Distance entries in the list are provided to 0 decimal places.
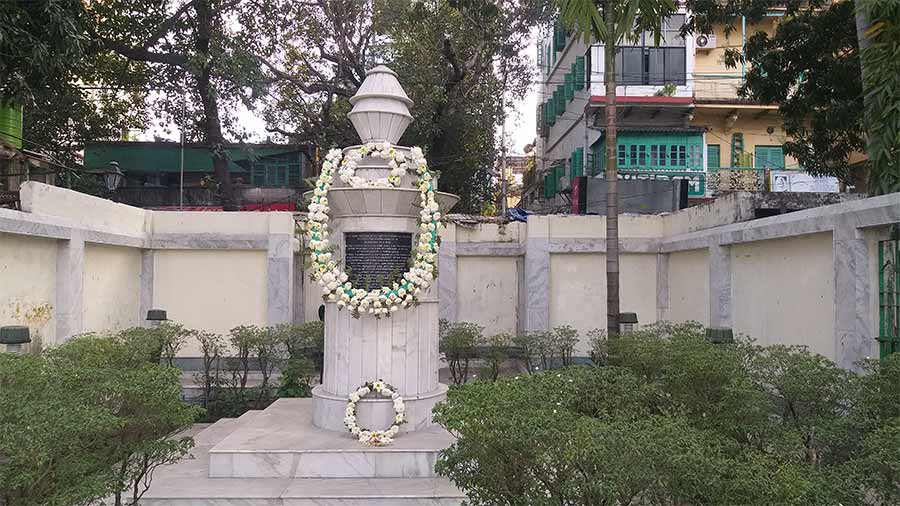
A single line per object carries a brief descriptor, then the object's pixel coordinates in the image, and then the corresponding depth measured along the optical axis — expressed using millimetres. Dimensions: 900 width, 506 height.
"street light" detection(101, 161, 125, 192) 13422
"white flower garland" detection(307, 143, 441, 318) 6688
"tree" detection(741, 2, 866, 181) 11078
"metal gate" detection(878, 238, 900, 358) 6324
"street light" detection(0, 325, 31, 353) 7426
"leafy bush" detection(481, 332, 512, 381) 10422
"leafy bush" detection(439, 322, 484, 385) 10320
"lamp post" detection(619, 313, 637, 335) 9977
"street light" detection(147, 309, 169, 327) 9945
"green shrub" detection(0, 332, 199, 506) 3508
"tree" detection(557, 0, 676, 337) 8664
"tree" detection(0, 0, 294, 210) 15430
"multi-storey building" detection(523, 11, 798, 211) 18312
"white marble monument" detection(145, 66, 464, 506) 6078
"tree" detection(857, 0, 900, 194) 7183
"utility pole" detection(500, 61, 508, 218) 19859
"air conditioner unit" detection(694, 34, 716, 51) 19500
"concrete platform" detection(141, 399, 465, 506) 5418
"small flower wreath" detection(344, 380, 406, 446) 6363
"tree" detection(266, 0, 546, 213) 17188
